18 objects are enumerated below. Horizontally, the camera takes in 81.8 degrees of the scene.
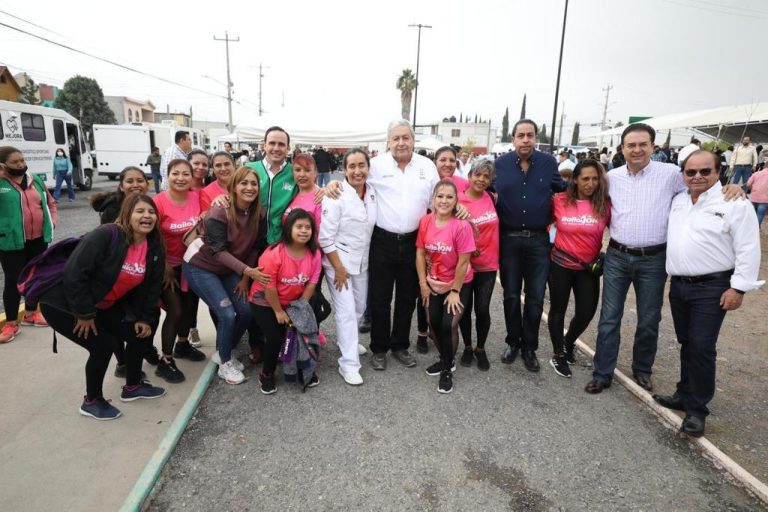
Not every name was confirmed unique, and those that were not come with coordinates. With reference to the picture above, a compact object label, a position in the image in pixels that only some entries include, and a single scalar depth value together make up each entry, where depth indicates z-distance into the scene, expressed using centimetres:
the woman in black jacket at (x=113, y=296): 289
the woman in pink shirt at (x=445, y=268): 364
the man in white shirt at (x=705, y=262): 294
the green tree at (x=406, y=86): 4756
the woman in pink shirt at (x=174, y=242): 374
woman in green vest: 426
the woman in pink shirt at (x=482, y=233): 387
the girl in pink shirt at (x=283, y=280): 344
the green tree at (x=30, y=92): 4324
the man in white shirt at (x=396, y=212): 392
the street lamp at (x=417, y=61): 3516
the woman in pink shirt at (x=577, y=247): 371
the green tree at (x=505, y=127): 9404
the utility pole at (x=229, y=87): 3691
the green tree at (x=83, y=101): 4362
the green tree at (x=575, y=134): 8532
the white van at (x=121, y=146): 2084
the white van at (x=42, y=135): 1413
